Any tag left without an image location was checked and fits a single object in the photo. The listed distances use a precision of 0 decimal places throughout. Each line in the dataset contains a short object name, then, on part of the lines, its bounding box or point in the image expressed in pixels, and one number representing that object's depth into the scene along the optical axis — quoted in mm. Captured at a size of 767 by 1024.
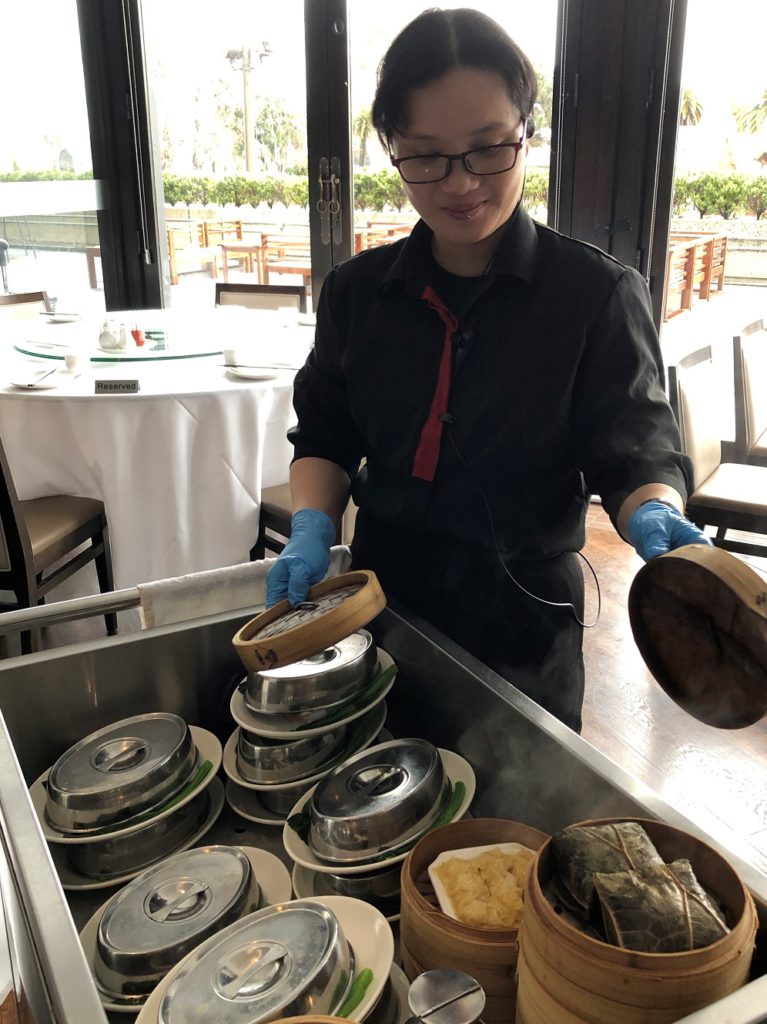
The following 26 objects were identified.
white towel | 1149
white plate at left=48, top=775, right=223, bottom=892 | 880
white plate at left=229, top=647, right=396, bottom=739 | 947
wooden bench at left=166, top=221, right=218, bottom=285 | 5141
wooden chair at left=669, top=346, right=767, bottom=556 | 2805
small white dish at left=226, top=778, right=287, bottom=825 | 956
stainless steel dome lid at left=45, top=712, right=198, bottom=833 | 891
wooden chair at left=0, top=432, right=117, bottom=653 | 2348
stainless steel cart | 639
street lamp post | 4566
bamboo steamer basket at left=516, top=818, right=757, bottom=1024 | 530
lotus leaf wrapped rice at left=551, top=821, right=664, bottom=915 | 602
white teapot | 3107
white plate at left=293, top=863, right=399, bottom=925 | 835
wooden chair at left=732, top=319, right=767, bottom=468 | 3076
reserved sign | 2506
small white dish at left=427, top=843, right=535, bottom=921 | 725
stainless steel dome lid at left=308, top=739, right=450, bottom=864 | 813
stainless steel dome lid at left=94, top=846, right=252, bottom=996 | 726
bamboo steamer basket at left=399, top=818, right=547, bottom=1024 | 672
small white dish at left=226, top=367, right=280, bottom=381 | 2684
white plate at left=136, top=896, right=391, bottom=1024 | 653
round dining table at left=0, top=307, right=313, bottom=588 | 2514
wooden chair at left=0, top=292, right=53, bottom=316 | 4066
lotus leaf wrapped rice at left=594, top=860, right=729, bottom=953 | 557
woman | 1030
